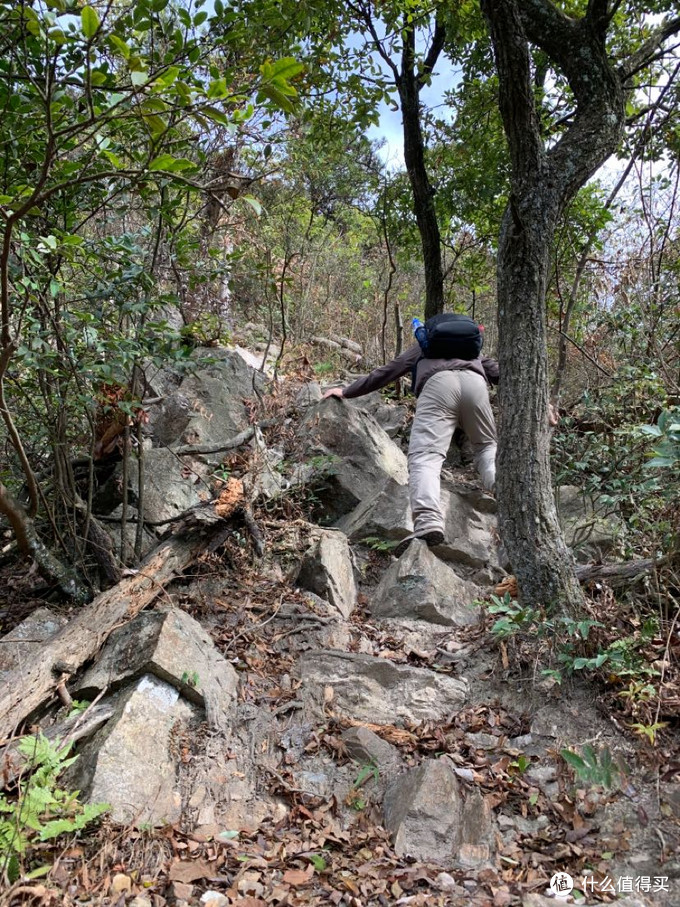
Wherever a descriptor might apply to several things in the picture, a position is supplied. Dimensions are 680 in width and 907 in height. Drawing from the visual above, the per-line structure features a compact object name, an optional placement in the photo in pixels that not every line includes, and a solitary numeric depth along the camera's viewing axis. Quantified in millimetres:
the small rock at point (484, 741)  2934
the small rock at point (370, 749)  2850
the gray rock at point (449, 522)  4848
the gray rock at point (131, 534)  4305
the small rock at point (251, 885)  2139
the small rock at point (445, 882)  2225
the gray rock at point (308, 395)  6680
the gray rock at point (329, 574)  4207
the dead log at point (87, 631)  2770
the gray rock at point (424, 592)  4102
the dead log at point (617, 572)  3426
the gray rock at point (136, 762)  2379
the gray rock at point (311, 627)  3764
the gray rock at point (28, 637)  3188
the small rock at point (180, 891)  2066
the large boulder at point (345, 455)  5570
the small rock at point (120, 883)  2064
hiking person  4957
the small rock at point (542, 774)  2674
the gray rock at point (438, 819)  2391
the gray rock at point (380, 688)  3207
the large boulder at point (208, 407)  5797
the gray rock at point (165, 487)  4570
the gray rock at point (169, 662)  2955
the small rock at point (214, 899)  2057
